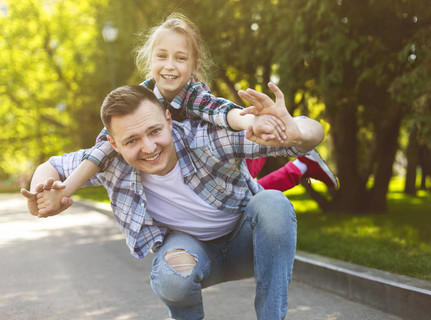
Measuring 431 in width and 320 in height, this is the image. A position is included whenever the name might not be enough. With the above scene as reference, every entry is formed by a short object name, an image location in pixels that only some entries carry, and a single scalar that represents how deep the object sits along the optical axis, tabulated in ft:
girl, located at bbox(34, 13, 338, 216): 9.32
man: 9.63
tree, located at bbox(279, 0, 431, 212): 25.07
